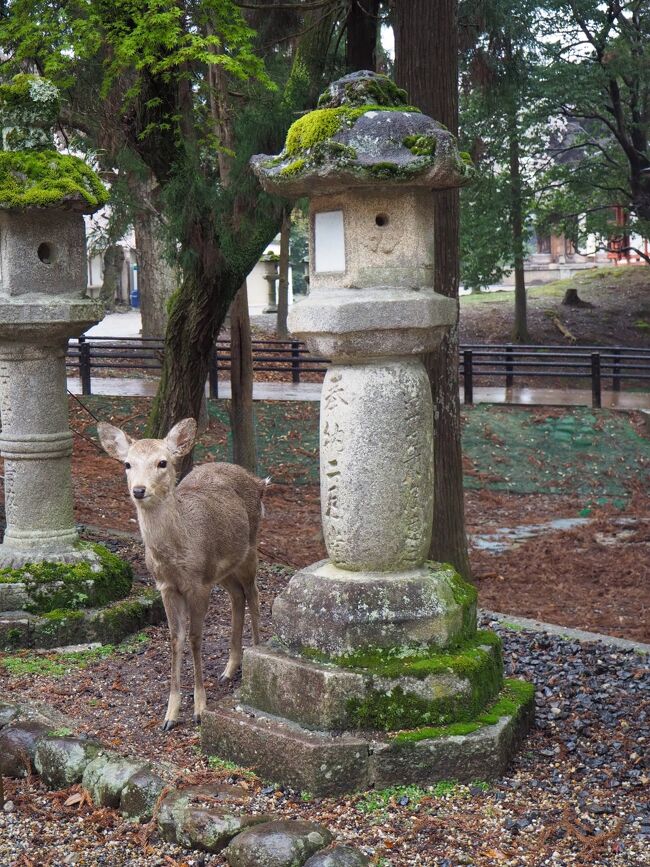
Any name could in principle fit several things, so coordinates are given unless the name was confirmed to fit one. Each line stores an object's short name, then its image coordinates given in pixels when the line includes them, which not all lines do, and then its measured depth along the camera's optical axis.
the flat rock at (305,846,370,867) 4.26
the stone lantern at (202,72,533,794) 5.11
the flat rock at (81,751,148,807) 5.02
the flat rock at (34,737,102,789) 5.27
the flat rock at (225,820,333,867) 4.33
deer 5.88
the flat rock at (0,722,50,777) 5.45
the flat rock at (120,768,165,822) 4.89
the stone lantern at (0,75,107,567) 7.59
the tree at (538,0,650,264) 21.11
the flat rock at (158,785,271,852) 4.59
